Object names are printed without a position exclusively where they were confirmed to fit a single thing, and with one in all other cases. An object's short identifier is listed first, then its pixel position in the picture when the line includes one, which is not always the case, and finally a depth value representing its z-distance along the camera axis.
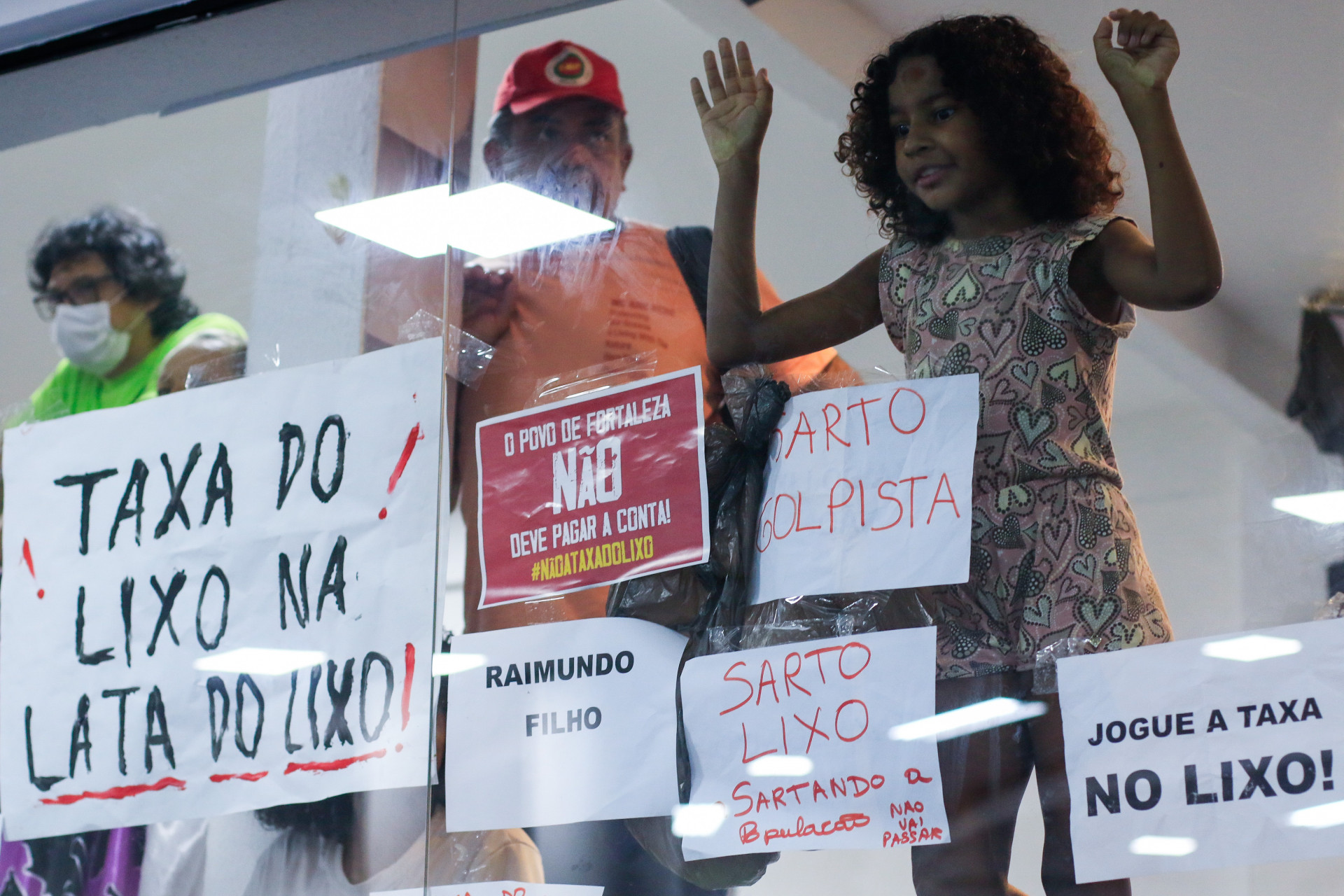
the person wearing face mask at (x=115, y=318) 4.86
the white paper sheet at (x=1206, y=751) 4.03
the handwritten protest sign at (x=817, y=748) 4.19
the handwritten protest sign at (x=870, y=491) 4.23
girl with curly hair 4.15
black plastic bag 4.27
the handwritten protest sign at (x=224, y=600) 4.57
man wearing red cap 4.48
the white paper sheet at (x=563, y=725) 4.34
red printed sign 4.38
